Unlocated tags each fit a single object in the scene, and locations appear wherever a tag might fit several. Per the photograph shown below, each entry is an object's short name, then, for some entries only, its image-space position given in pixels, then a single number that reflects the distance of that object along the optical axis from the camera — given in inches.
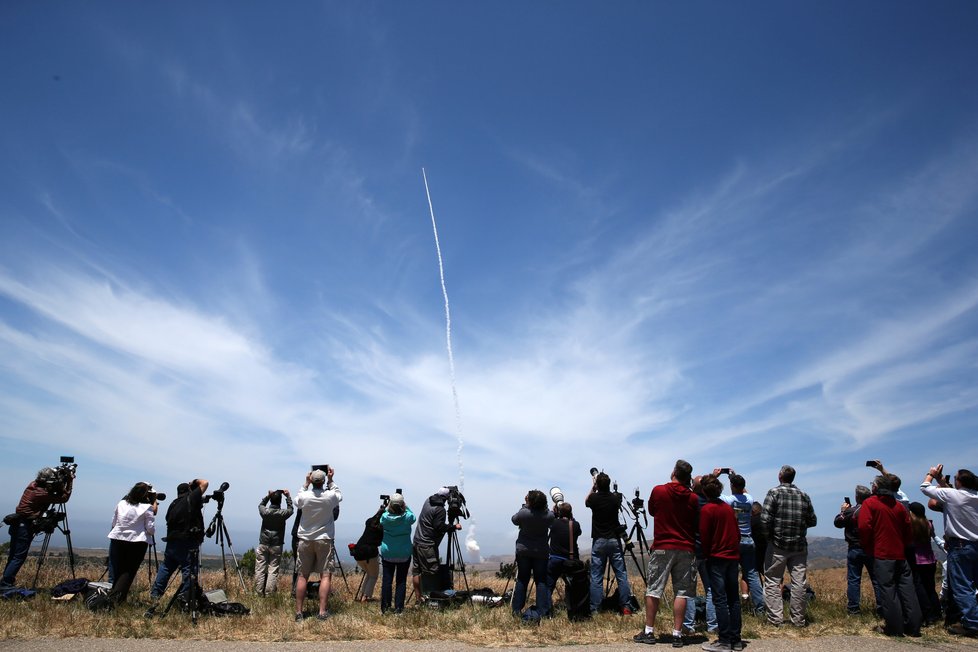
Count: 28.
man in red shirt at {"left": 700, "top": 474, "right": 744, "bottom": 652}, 269.6
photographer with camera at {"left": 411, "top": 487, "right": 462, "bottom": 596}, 390.9
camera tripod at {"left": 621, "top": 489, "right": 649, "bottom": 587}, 390.1
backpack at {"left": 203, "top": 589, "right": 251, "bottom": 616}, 330.6
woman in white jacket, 343.3
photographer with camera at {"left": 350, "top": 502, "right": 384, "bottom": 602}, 397.4
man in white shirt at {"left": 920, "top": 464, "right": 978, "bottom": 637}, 312.0
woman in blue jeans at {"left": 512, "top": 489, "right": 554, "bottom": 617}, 342.0
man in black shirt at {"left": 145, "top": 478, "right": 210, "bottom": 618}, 348.8
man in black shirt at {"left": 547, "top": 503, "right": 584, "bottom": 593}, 347.6
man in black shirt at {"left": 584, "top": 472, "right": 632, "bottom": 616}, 356.8
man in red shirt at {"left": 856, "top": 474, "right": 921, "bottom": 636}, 296.5
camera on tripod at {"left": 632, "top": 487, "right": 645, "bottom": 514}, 392.5
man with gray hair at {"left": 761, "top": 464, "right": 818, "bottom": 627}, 321.7
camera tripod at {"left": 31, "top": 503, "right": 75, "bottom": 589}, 395.9
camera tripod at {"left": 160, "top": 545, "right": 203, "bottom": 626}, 318.7
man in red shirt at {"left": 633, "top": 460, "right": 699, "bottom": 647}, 280.1
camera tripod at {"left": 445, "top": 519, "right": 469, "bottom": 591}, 421.4
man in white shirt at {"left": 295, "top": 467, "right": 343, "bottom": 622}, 338.3
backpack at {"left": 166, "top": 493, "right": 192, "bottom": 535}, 348.8
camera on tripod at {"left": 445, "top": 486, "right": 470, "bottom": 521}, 402.1
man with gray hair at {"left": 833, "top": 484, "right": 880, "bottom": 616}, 351.6
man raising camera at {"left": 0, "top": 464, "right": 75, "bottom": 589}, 365.7
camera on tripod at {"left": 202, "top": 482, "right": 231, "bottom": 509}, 364.8
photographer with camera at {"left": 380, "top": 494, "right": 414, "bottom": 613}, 355.3
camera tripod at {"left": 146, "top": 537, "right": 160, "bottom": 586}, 436.0
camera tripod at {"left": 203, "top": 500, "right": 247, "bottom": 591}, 392.5
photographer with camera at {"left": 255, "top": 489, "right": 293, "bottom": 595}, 415.5
